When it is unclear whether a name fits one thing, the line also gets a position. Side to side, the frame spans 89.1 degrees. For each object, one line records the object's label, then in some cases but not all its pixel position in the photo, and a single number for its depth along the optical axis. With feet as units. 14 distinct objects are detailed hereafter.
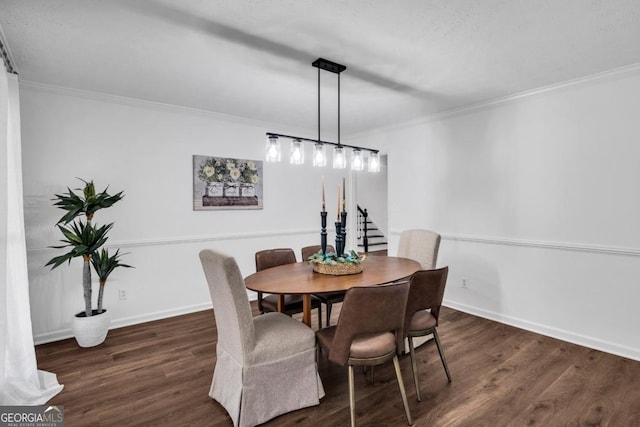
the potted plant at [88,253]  9.61
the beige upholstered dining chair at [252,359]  6.19
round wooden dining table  6.85
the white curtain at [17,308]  7.31
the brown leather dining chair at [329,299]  9.66
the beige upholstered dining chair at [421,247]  10.49
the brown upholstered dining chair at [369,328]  5.91
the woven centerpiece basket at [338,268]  8.14
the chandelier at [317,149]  8.55
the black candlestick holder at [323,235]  8.80
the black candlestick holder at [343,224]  8.79
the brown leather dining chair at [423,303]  7.11
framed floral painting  13.14
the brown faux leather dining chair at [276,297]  9.33
